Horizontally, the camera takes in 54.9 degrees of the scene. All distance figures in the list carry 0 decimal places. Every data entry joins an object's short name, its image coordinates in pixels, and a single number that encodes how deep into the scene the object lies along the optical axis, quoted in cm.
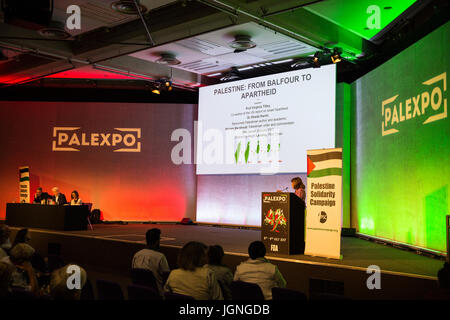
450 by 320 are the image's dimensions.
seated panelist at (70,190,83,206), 1030
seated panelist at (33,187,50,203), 1094
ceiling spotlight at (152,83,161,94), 1176
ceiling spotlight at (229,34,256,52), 938
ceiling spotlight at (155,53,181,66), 1082
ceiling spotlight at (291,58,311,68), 1024
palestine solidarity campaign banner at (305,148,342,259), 546
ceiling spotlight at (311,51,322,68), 920
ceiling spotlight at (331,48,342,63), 887
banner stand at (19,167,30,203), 1163
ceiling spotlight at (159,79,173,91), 1184
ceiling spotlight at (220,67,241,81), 1164
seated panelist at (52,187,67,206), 1040
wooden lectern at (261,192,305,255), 585
